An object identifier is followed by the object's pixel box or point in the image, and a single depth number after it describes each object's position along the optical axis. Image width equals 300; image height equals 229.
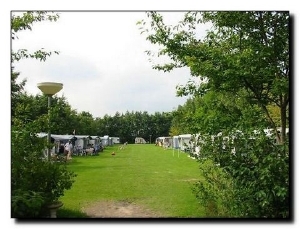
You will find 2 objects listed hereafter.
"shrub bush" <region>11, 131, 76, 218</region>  3.07
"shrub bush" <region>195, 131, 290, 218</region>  3.09
